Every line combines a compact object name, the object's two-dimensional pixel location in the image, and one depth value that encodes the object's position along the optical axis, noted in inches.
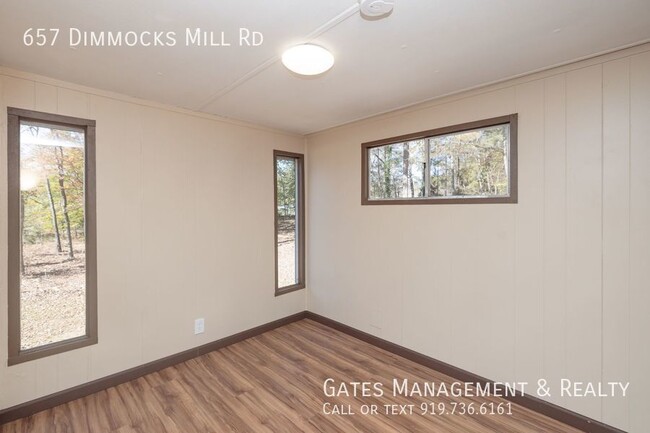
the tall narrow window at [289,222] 148.3
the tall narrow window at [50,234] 81.9
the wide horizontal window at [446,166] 91.7
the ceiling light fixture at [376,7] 52.6
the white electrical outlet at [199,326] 116.4
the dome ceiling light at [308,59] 69.0
